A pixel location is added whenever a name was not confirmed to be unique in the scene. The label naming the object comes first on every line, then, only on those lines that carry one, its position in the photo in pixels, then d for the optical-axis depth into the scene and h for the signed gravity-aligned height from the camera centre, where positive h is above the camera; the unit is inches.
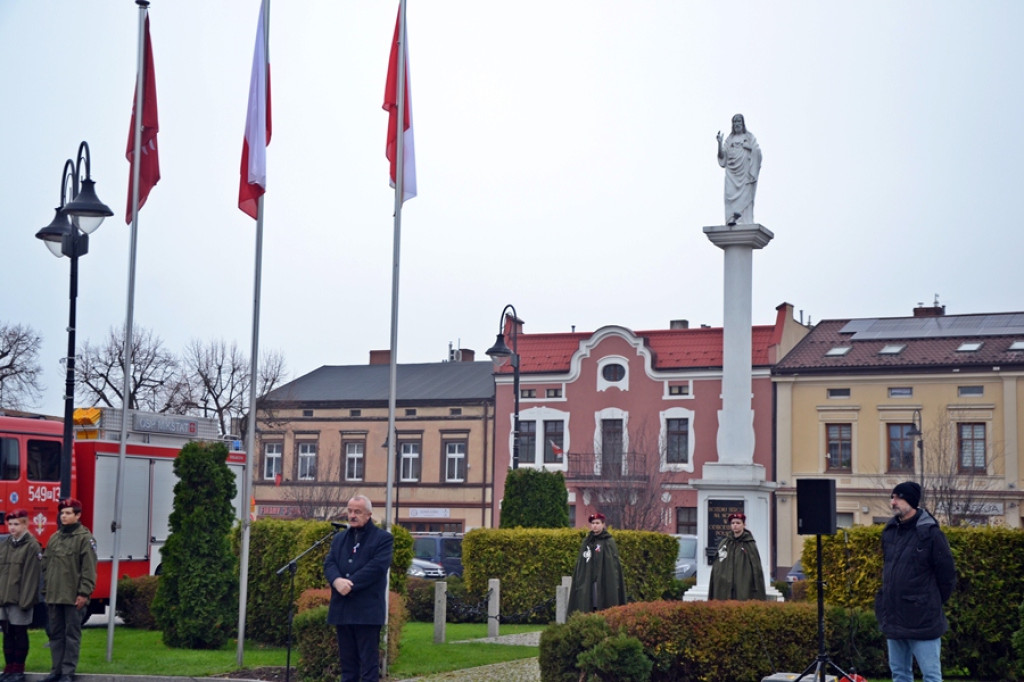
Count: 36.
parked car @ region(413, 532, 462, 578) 1659.7 -99.5
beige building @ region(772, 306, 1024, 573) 1881.2 +98.3
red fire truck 893.2 -7.0
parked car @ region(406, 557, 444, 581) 1557.6 -117.3
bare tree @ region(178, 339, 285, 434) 2160.4 +138.3
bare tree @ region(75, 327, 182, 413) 2064.5 +145.5
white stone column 878.4 +32.8
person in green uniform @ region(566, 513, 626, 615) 600.1 -45.8
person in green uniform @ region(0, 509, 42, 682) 550.0 -51.5
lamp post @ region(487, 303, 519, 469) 1218.0 +114.3
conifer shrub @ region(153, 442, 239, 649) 683.4 -49.5
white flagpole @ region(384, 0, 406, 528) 592.7 +126.1
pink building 2095.2 +110.3
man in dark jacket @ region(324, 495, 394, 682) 429.7 -39.3
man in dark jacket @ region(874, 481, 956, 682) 403.5 -34.1
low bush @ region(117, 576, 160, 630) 829.8 -86.2
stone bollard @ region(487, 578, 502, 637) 842.2 -86.7
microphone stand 534.6 -76.4
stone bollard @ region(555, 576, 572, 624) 826.5 -81.8
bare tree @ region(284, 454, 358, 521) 2324.1 -40.2
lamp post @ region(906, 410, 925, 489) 1930.4 +83.5
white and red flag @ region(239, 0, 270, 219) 647.1 +168.6
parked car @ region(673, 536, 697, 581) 1351.6 -85.7
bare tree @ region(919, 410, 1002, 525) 1836.9 +30.4
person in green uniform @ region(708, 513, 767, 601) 587.5 -42.2
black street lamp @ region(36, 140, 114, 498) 656.4 +125.4
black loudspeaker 488.4 -9.8
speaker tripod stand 452.8 -64.5
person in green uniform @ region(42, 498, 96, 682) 543.8 -49.5
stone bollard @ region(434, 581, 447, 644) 762.8 -81.5
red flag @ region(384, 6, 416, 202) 630.5 +168.0
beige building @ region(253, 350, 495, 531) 2311.8 +45.8
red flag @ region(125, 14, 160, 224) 689.6 +175.4
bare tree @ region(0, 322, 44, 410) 1999.3 +159.7
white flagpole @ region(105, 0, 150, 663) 640.4 +78.9
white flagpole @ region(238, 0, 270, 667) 613.9 +47.8
